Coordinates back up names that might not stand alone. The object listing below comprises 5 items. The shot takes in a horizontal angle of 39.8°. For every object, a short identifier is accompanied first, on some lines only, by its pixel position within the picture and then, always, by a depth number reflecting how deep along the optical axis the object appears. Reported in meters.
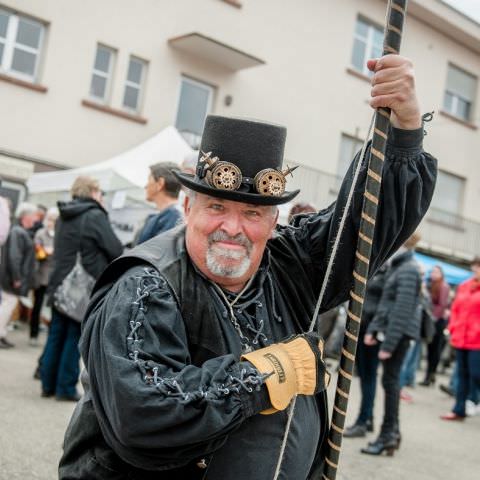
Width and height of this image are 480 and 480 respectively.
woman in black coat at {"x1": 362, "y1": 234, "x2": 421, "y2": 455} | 5.27
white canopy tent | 8.24
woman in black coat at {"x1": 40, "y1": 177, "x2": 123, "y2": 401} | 5.57
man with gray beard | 1.65
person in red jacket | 7.10
